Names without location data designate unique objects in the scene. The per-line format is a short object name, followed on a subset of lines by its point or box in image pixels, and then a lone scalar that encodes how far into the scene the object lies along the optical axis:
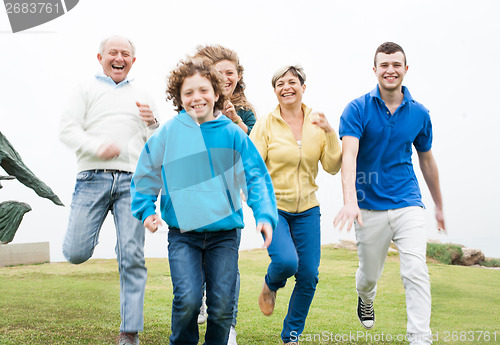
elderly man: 3.64
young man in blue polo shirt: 3.80
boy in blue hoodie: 2.85
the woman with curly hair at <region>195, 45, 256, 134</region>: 4.04
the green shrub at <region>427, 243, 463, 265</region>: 14.18
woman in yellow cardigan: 3.78
